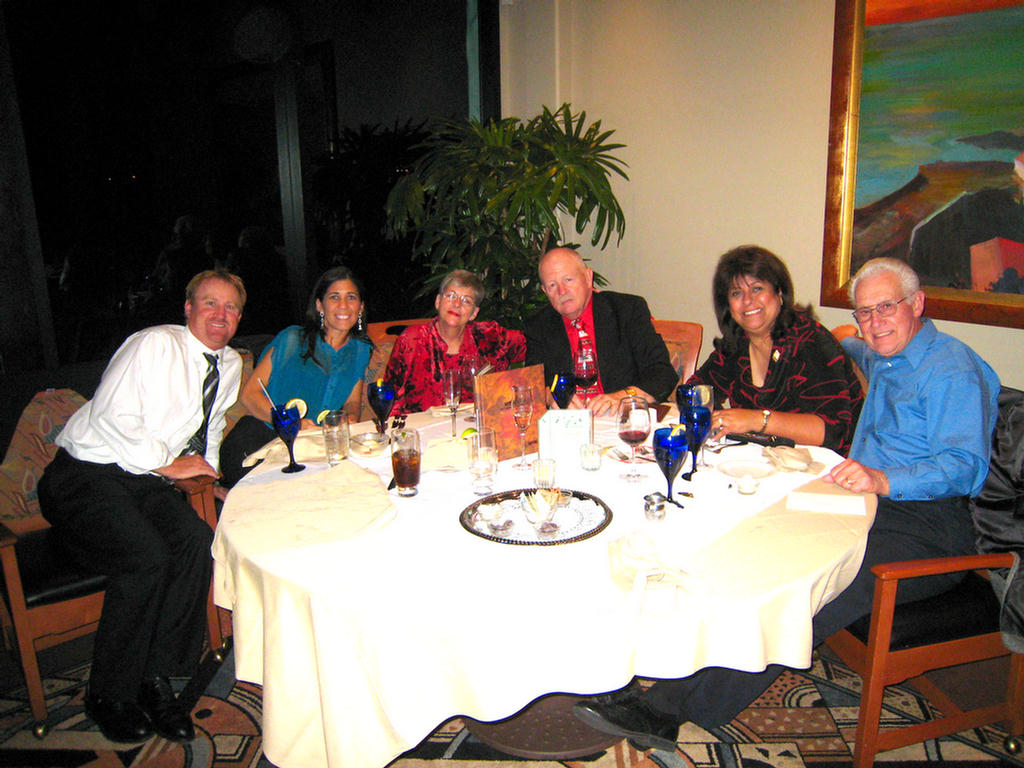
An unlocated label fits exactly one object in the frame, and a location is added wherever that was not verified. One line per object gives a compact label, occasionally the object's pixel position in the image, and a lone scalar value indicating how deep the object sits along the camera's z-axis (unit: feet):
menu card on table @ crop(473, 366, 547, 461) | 5.61
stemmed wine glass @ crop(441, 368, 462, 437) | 7.27
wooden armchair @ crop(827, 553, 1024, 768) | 5.01
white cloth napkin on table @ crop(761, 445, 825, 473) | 5.72
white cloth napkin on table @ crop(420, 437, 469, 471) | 5.98
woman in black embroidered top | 7.09
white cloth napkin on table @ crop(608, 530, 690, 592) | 3.87
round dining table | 3.72
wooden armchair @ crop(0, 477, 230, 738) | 6.21
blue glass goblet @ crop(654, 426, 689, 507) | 4.74
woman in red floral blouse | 8.92
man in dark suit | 9.56
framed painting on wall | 8.68
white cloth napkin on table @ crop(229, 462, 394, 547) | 4.63
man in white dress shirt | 6.40
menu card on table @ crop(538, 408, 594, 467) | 5.62
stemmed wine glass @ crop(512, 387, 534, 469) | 5.85
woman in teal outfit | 8.89
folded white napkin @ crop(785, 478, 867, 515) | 4.97
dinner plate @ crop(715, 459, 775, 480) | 5.60
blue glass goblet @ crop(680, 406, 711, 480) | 5.31
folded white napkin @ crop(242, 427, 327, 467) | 6.18
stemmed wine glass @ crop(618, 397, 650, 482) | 5.35
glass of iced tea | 5.20
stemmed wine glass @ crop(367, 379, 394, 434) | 6.69
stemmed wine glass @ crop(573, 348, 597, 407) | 7.13
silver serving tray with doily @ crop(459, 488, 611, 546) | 4.39
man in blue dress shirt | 5.37
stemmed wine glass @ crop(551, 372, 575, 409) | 6.70
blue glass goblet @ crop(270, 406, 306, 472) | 5.85
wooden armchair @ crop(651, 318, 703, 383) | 10.47
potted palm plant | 12.00
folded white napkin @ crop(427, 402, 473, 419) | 7.72
